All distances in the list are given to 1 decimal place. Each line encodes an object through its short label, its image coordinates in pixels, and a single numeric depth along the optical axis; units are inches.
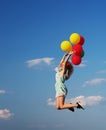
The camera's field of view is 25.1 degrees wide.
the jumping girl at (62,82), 363.2
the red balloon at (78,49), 380.5
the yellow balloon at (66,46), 387.2
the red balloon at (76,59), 382.3
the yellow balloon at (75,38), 384.8
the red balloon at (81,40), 391.5
